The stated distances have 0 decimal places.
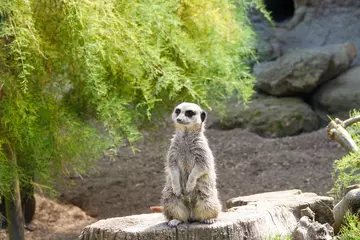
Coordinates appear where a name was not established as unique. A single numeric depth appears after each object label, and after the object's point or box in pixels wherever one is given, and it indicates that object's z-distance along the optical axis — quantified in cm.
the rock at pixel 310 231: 763
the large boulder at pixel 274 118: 1683
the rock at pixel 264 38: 1861
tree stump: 716
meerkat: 716
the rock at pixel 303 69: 1700
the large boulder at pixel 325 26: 1880
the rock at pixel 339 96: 1681
